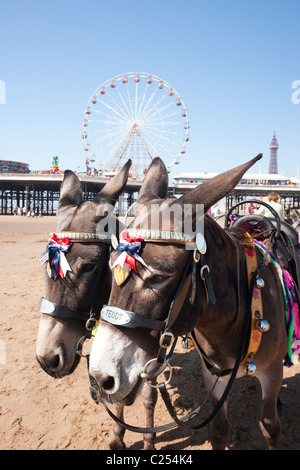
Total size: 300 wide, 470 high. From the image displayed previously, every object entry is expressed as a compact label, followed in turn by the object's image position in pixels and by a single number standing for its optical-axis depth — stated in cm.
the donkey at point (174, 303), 156
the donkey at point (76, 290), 238
